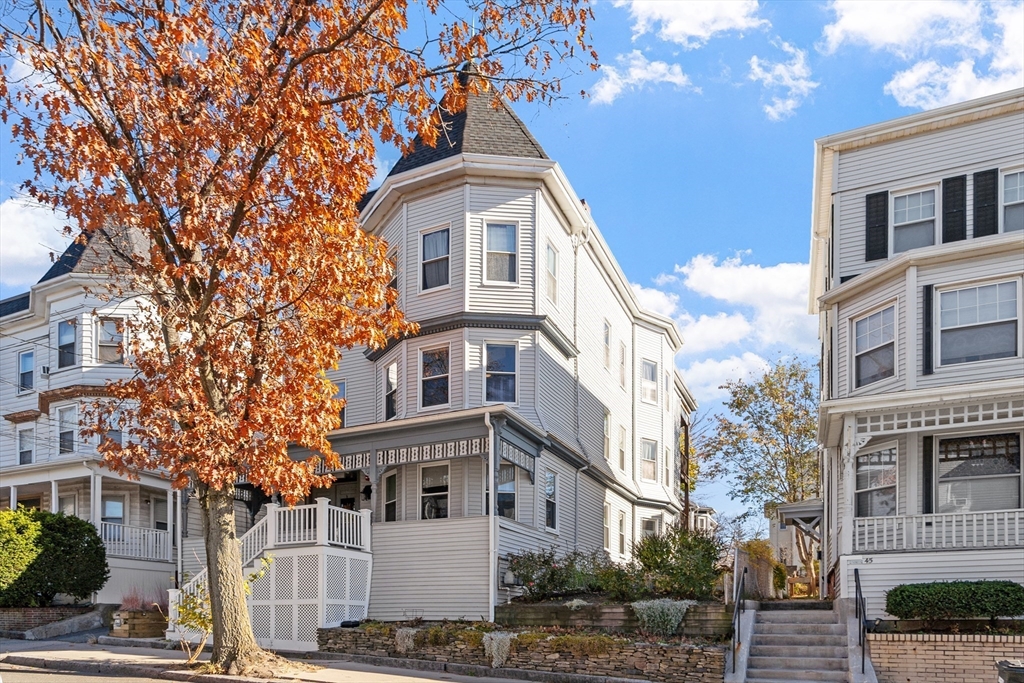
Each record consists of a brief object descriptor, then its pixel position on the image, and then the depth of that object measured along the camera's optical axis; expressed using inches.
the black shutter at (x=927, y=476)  783.7
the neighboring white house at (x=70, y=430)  1183.6
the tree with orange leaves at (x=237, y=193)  571.5
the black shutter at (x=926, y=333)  794.8
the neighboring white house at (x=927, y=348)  747.4
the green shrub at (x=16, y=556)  984.9
